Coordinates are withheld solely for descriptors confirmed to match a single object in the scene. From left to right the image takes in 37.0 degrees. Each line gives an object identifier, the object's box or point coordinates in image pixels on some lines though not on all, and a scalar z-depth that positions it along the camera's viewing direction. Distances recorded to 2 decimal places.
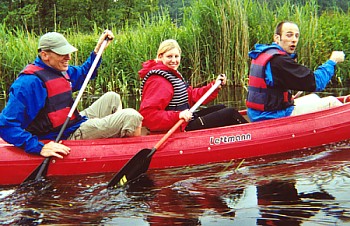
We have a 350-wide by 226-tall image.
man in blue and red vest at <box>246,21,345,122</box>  4.71
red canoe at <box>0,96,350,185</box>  4.33
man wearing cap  4.12
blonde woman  4.59
